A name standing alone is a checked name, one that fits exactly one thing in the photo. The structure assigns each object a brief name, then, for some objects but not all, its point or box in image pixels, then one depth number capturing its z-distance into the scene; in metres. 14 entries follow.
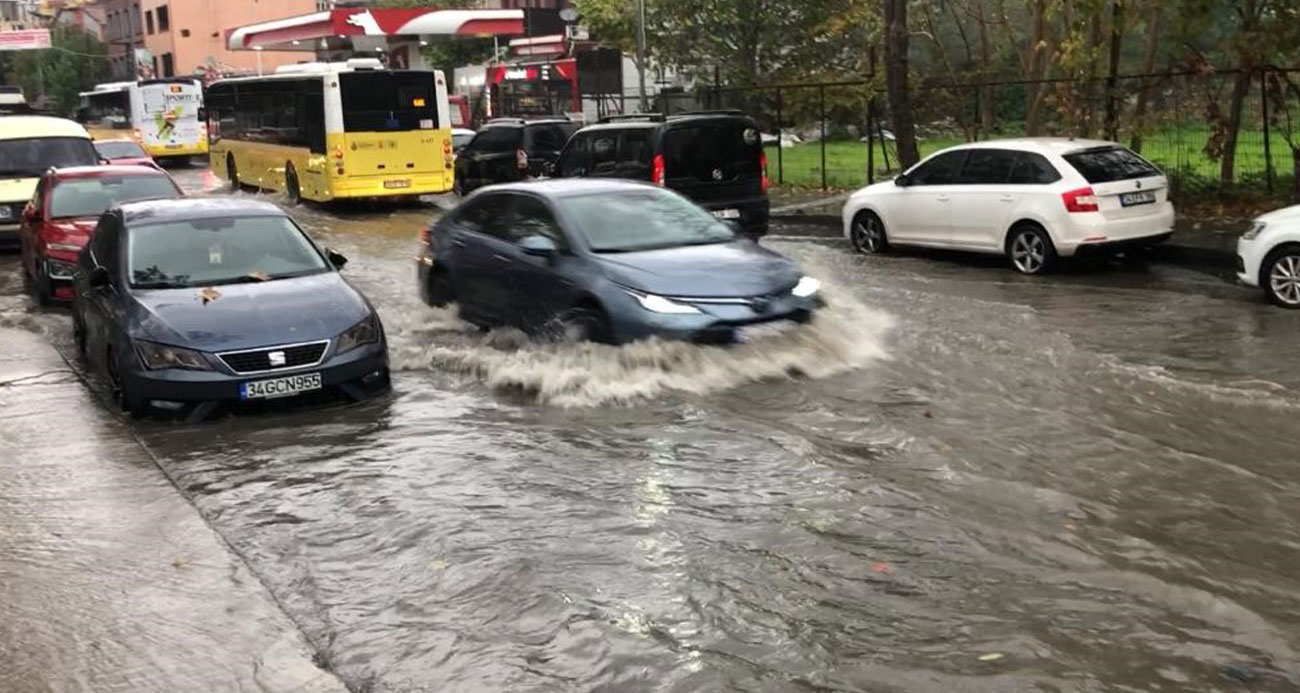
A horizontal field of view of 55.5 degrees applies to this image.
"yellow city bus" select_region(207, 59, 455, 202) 23.34
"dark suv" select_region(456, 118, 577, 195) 24.25
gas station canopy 45.03
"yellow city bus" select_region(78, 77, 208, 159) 42.66
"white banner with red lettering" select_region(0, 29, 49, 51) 68.94
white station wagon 13.36
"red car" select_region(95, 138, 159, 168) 27.31
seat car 8.38
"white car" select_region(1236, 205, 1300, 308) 11.21
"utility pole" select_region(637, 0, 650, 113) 27.52
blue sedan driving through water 9.12
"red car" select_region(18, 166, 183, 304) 13.79
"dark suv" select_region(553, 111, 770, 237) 15.47
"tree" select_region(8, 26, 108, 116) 83.94
